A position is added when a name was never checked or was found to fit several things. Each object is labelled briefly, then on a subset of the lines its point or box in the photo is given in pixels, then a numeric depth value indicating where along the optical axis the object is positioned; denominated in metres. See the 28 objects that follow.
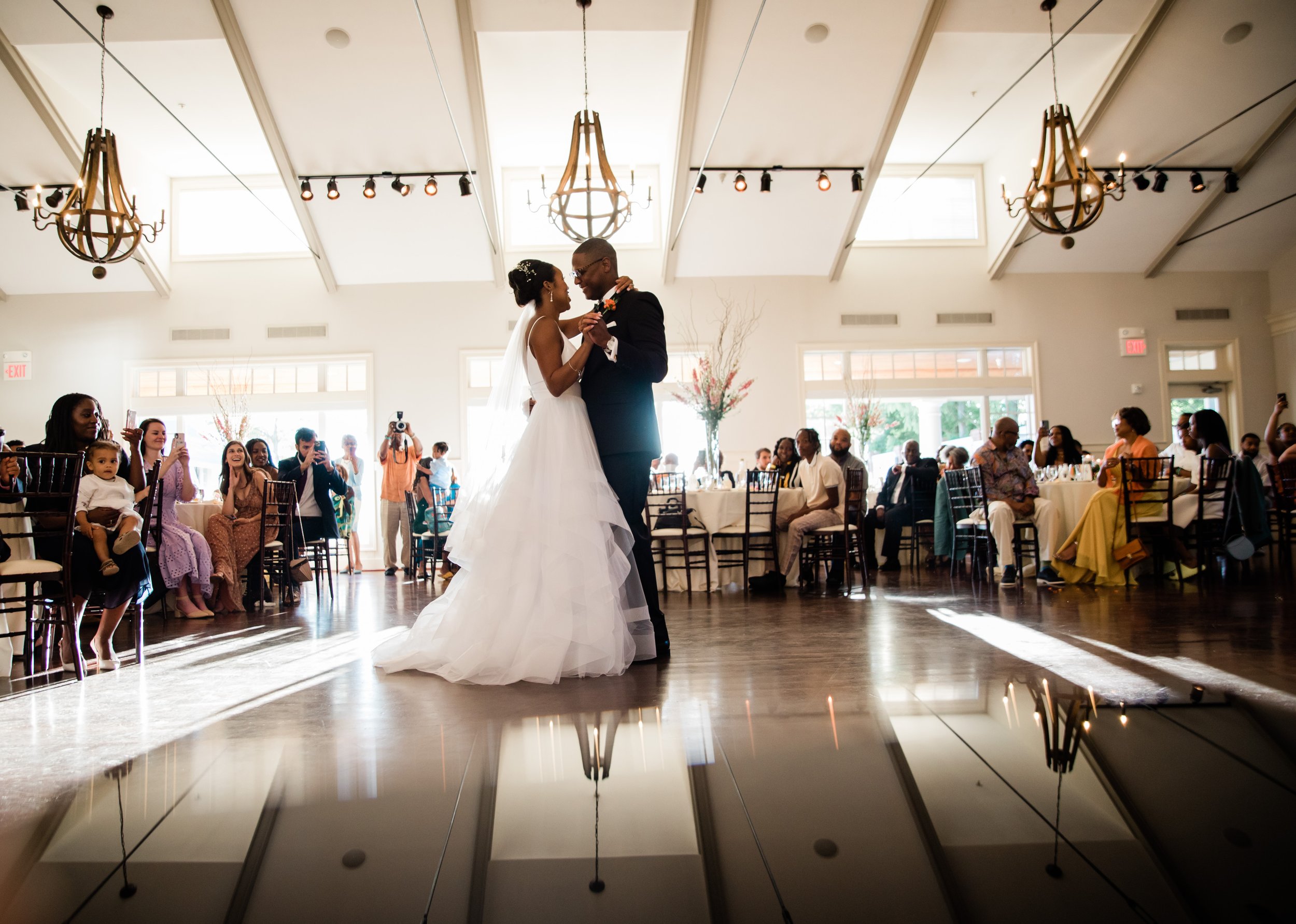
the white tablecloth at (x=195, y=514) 5.89
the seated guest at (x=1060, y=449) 7.41
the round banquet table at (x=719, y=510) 6.38
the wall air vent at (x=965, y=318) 11.85
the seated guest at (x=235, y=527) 5.70
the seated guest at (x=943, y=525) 7.49
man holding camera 9.38
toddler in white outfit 3.59
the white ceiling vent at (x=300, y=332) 11.45
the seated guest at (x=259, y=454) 6.17
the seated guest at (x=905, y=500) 8.12
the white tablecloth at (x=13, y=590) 3.47
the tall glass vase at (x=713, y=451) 6.68
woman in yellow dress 5.67
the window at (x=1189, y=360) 11.98
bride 2.94
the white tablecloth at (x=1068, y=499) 5.95
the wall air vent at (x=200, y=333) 11.33
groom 3.16
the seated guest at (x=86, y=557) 3.52
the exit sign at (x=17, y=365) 11.05
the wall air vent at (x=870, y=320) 11.75
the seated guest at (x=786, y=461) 7.41
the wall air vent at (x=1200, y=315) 11.98
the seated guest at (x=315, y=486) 7.17
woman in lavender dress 5.17
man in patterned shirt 5.98
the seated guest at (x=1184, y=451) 6.63
